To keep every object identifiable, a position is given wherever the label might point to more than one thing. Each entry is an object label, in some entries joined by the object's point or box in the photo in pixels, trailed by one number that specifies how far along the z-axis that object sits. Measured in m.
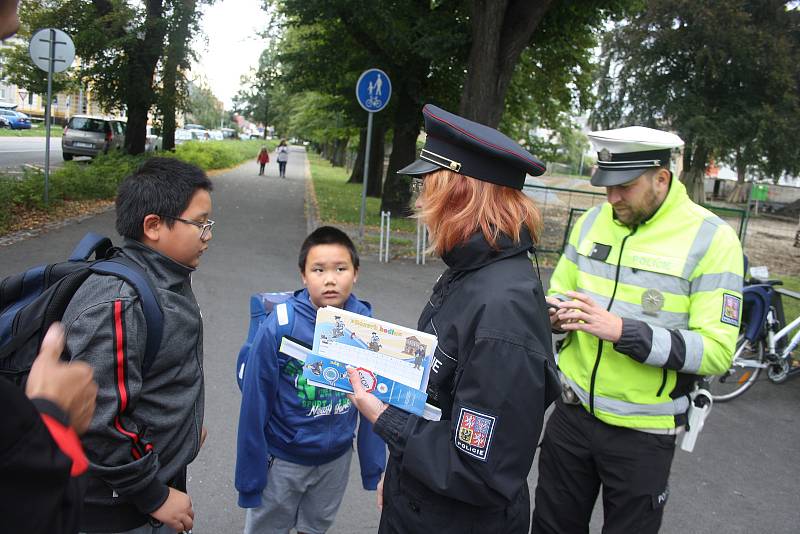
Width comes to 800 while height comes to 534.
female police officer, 1.60
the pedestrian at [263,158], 31.16
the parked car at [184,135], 49.90
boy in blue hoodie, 2.57
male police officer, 2.35
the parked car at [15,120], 45.25
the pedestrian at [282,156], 30.73
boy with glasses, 1.81
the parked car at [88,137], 23.97
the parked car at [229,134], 88.76
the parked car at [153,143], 26.80
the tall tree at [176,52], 18.95
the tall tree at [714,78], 30.97
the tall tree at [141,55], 18.38
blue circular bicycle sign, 10.92
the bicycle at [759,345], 6.09
